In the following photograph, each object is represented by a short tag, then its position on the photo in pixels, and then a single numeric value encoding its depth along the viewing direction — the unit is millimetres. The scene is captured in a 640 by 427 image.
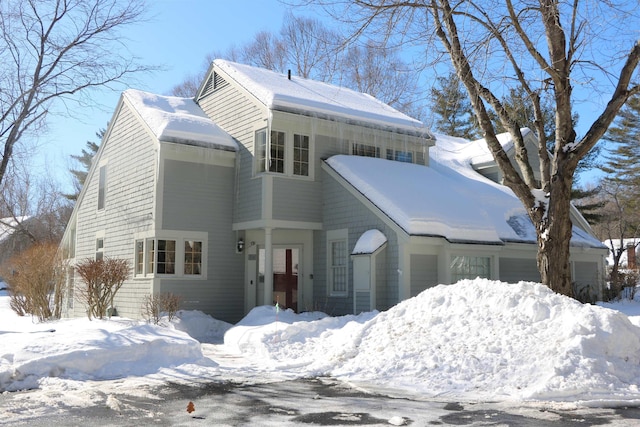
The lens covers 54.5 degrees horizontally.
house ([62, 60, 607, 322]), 15523
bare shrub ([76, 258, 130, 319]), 14992
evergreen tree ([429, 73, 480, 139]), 38594
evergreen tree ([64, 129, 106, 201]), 45512
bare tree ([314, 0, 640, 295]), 12094
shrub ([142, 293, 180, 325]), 15719
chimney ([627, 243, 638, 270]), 40812
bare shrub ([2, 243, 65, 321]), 17672
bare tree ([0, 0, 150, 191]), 14766
